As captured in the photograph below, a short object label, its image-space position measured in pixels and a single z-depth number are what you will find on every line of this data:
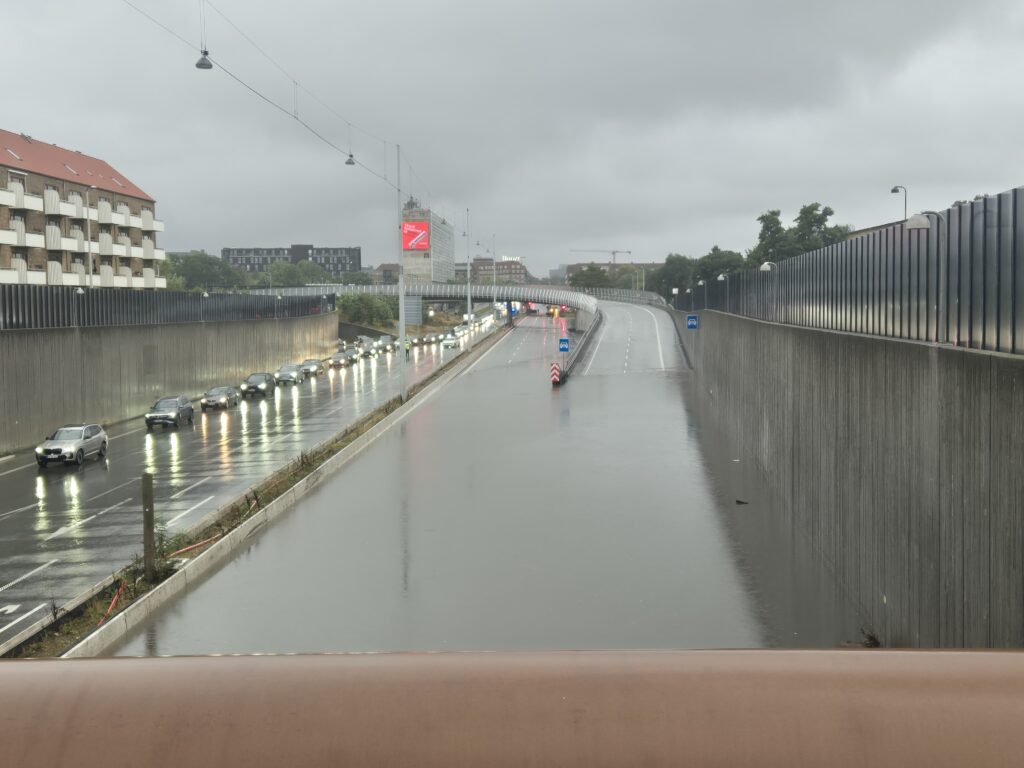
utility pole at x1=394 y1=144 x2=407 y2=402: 49.92
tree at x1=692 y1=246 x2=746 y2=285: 149.12
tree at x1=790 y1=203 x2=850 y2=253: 118.06
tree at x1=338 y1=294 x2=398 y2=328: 128.12
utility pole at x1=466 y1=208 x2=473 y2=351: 100.88
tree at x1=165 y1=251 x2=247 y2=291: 128.25
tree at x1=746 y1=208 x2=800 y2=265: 119.16
